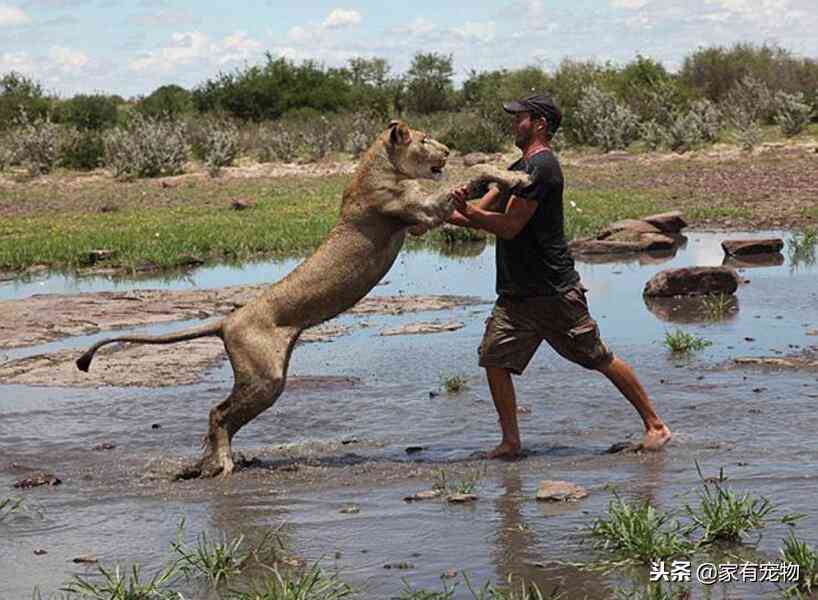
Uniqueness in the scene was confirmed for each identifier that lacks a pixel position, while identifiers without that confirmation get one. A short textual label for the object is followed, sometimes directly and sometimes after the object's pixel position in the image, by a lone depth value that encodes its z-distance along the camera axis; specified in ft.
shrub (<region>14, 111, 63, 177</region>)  111.86
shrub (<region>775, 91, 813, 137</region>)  109.19
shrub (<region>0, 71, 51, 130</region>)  154.81
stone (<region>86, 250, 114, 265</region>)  56.85
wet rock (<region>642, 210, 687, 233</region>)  58.65
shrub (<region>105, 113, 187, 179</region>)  105.09
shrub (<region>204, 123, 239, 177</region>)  108.06
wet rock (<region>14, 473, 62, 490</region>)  25.09
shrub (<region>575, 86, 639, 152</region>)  110.32
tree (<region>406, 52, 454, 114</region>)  171.22
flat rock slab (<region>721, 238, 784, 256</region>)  51.42
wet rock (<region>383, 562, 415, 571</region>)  18.20
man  25.07
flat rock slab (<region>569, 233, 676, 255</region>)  54.03
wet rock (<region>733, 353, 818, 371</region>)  31.96
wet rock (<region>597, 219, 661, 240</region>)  56.39
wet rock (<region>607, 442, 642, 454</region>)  25.19
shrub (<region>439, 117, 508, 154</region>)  111.96
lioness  24.98
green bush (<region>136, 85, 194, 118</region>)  162.09
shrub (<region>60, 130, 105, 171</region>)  112.78
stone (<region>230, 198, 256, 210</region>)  76.18
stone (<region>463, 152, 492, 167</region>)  100.76
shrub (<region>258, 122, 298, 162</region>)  116.06
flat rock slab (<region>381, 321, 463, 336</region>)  39.91
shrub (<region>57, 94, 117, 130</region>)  150.10
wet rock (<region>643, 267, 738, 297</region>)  42.27
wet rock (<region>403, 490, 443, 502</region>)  22.03
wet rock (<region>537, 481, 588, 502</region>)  21.25
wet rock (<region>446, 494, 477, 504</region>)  21.62
